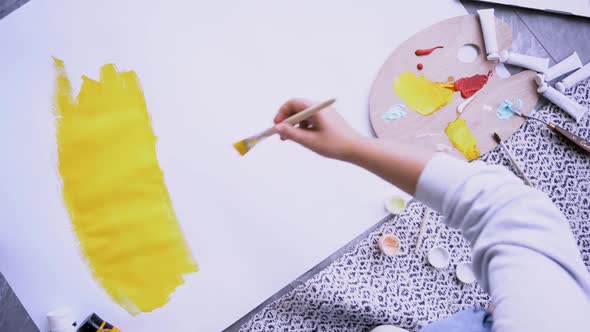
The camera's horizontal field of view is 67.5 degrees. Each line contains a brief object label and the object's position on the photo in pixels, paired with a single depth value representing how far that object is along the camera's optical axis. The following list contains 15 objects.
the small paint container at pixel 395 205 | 0.91
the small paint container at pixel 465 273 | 0.91
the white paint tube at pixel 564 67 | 1.00
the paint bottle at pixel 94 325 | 0.83
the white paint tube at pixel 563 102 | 0.97
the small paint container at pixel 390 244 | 0.91
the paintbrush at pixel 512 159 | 0.94
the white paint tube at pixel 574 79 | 0.99
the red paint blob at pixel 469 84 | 0.95
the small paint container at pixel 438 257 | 0.92
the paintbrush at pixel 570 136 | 0.96
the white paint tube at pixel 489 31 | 0.96
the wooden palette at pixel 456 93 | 0.93
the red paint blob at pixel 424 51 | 0.95
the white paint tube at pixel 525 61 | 0.97
